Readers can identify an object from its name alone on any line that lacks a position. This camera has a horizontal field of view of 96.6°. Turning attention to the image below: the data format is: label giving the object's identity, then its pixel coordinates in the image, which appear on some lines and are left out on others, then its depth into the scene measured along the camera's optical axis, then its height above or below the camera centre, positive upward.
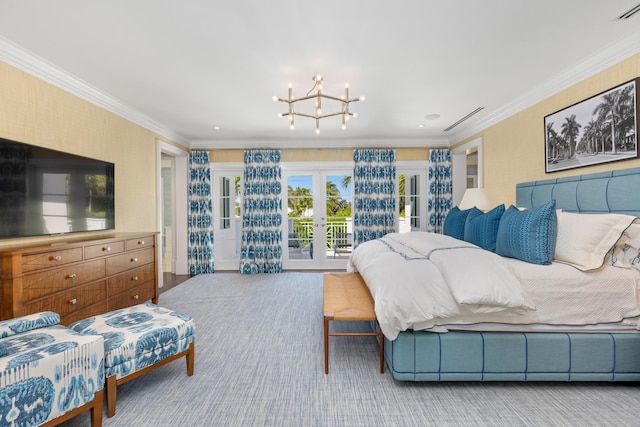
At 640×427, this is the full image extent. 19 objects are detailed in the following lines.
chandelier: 2.65 +1.18
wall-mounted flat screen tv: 2.21 +0.23
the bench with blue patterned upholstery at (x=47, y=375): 1.24 -0.75
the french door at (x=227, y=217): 5.62 -0.05
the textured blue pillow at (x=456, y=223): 3.54 -0.14
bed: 1.84 -0.76
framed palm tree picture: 2.24 +0.71
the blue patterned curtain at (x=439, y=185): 5.32 +0.50
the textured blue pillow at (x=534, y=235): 2.09 -0.18
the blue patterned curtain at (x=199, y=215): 5.32 +0.00
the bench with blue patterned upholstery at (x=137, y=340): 1.64 -0.78
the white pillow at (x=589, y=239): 1.96 -0.20
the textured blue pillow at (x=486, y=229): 2.68 -0.17
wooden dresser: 1.99 -0.51
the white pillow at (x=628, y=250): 1.98 -0.28
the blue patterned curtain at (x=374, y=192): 5.35 +0.39
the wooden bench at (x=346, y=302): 2.03 -0.72
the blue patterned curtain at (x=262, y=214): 5.38 +0.01
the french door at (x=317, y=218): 5.57 -0.08
